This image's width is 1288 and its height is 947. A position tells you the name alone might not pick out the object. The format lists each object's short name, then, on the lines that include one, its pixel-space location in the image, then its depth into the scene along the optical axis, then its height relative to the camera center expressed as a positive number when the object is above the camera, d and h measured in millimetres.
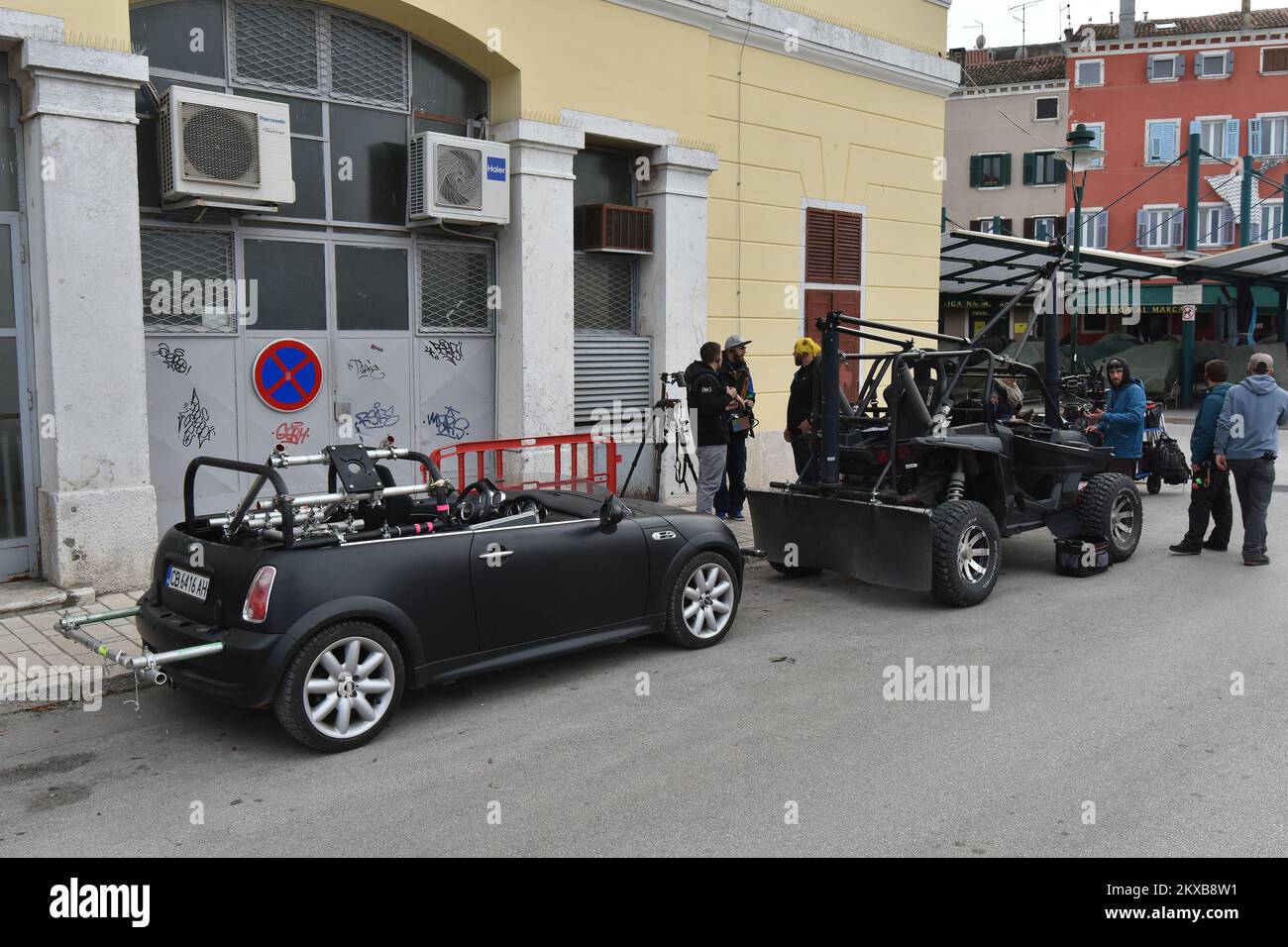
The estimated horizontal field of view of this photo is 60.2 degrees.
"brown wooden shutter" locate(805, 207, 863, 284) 13898 +1612
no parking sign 9312 -21
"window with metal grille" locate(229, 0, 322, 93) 9086 +2736
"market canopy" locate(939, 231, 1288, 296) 24422 +2659
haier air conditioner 9938 +1762
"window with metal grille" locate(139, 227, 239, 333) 8703 +734
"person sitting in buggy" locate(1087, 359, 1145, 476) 10742 -423
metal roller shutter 11875 -12
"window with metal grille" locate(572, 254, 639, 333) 11898 +872
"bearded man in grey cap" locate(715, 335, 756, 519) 11133 -700
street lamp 15133 +3033
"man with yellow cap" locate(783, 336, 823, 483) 10688 -258
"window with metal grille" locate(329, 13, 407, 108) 9742 +2770
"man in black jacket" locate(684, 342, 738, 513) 10398 -387
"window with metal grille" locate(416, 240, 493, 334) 10492 +835
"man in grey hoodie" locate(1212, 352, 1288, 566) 9258 -513
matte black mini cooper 5027 -1067
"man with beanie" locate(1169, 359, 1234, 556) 9734 -967
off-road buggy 7863 -876
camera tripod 12227 -707
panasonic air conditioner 8289 +1718
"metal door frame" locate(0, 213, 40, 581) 7887 -318
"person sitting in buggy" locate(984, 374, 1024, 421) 9520 -220
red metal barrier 10156 -834
